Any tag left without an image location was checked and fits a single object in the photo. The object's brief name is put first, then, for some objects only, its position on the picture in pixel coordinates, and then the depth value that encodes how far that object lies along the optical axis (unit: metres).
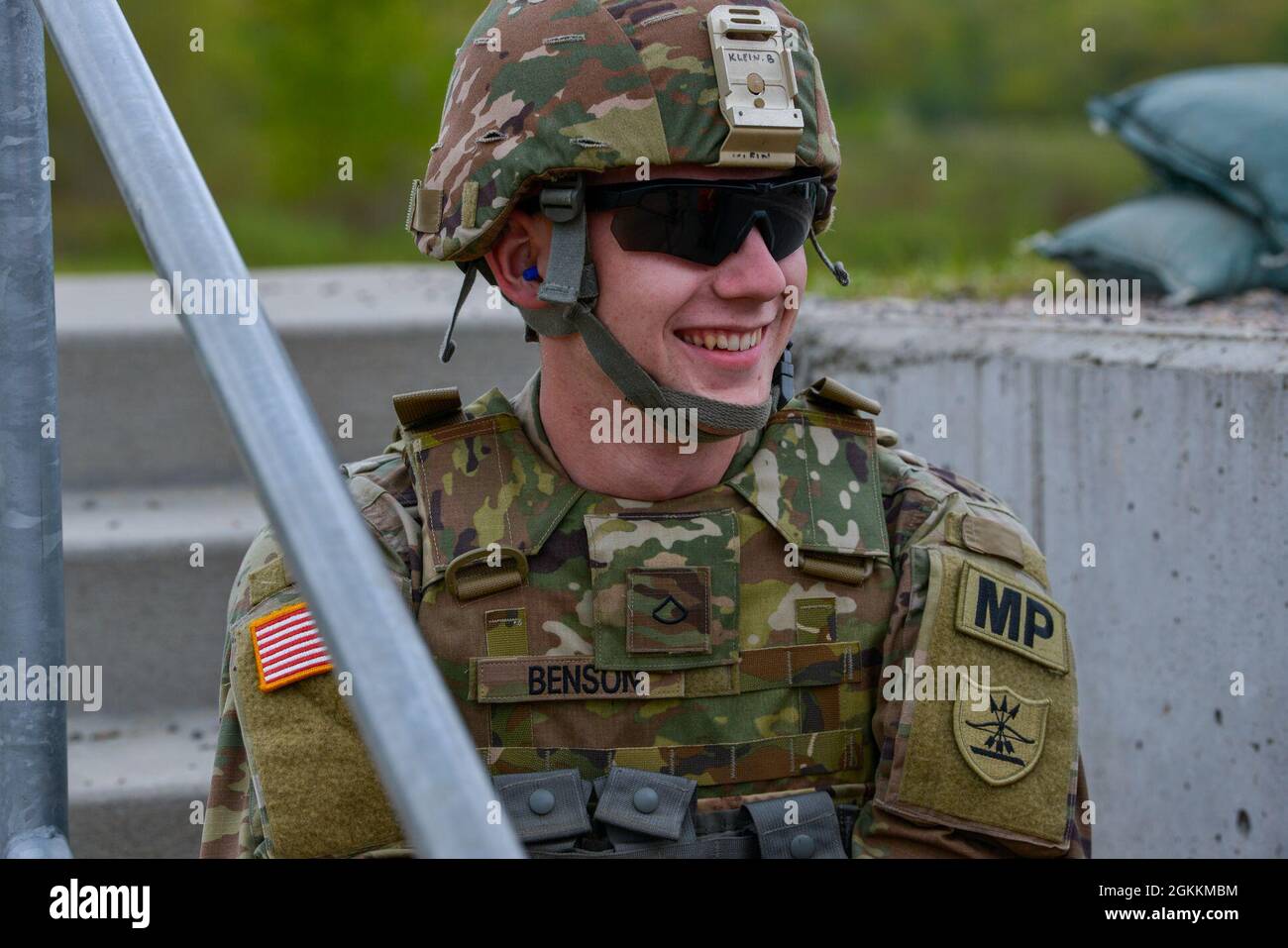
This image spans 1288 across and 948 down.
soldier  2.12
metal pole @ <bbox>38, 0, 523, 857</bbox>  1.09
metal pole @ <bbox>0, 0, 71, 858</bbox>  1.83
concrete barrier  3.02
